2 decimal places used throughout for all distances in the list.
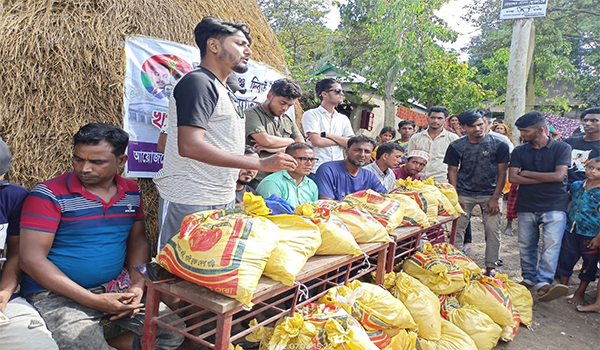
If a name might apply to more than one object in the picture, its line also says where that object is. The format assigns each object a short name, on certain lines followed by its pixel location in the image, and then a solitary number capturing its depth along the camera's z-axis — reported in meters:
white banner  3.45
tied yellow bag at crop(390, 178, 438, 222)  3.91
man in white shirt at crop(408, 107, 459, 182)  5.59
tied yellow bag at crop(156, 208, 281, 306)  1.80
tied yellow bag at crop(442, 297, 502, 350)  3.26
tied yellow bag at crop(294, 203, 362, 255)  2.49
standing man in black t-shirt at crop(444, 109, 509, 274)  4.90
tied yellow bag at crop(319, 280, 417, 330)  2.43
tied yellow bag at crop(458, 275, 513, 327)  3.50
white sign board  6.81
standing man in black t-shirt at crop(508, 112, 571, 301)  4.52
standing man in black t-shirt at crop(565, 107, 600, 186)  4.83
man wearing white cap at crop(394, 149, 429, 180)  5.00
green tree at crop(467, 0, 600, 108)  15.35
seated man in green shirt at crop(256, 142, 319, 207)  3.44
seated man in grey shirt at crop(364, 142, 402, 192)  4.69
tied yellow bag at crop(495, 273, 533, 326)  3.90
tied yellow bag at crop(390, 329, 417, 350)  2.61
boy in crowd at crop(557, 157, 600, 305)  4.42
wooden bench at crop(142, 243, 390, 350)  1.81
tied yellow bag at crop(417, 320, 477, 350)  2.88
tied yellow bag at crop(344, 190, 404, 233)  3.17
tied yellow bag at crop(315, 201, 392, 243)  2.83
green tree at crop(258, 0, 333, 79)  17.30
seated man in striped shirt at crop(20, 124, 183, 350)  2.05
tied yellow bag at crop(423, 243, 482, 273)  3.86
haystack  2.97
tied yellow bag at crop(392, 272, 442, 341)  2.93
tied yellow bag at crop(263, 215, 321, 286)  2.01
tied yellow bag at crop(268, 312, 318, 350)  2.08
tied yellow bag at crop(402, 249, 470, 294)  3.51
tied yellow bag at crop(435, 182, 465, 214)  4.50
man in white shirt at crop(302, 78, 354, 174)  4.37
